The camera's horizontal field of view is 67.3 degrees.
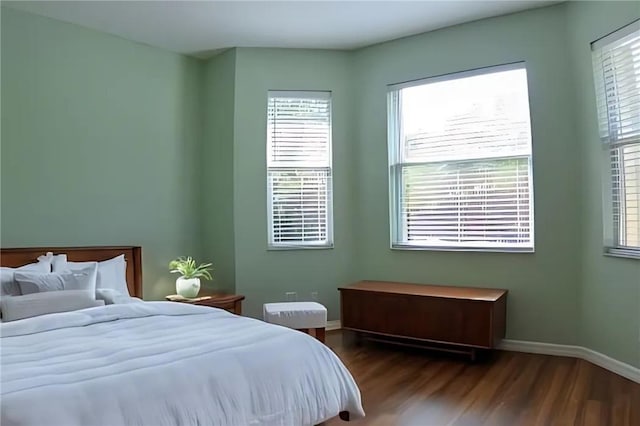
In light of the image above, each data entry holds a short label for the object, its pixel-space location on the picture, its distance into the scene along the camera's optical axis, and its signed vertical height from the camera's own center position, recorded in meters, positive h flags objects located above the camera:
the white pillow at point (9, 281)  3.19 -0.38
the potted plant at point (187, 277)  4.43 -0.53
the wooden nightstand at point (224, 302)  4.34 -0.75
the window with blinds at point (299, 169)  4.96 +0.52
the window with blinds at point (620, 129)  3.37 +0.62
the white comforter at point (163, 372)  1.76 -0.63
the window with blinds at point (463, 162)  4.19 +0.50
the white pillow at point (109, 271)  3.67 -0.40
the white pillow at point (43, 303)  2.92 -0.50
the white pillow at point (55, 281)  3.17 -0.40
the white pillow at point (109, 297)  3.41 -0.54
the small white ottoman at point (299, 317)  3.93 -0.80
